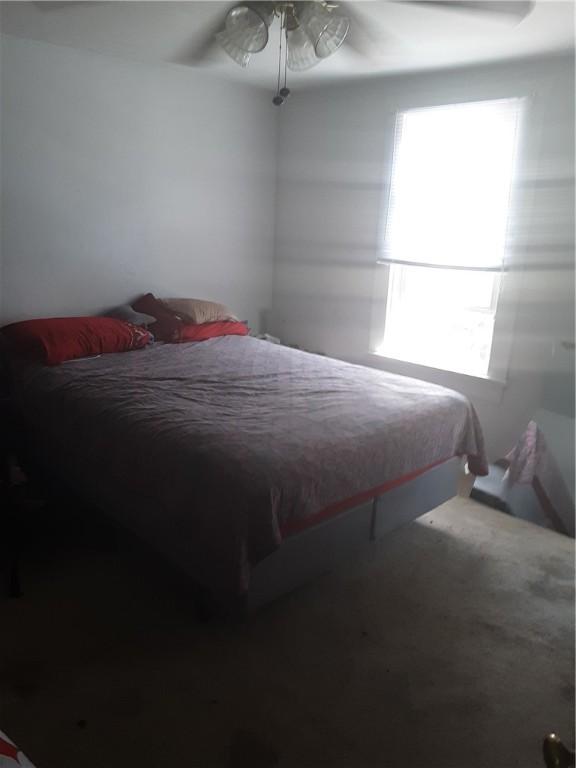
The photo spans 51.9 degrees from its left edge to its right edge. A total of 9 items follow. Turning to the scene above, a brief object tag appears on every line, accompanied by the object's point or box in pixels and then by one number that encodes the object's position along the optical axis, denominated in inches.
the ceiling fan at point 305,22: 101.4
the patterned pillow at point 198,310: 156.6
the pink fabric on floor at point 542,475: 125.7
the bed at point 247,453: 80.7
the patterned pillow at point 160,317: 151.9
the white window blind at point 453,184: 139.9
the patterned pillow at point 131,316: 151.3
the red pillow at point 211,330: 153.9
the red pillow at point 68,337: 126.5
